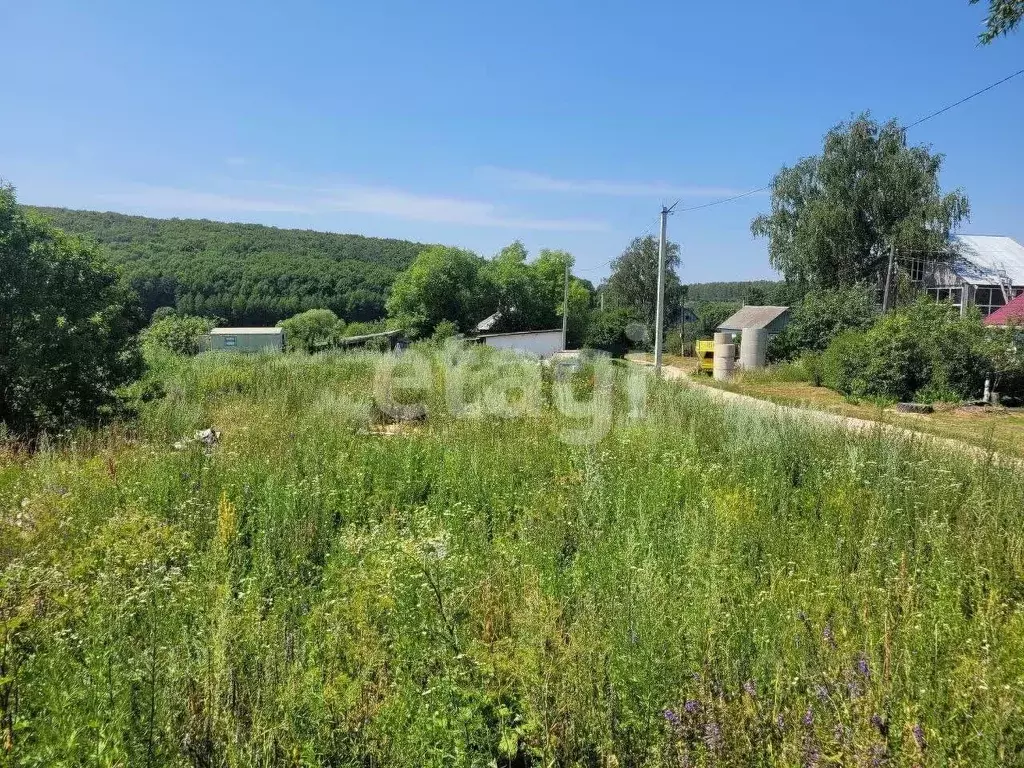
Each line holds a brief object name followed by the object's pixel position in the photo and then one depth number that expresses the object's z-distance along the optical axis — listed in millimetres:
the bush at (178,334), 30891
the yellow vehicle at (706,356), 28006
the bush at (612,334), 43656
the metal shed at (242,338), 36428
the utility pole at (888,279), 28812
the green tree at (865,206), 31922
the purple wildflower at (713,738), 2293
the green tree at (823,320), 27188
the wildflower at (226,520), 4473
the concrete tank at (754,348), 27875
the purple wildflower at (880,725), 2221
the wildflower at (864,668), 2538
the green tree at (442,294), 55562
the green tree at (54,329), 8047
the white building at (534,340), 33206
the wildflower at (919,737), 2139
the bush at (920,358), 16781
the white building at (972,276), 32531
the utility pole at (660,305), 20297
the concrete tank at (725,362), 25047
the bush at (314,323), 53431
